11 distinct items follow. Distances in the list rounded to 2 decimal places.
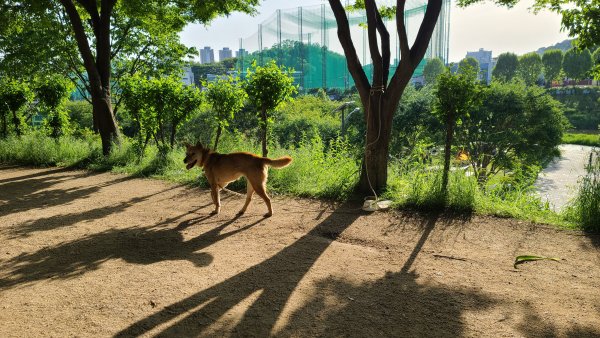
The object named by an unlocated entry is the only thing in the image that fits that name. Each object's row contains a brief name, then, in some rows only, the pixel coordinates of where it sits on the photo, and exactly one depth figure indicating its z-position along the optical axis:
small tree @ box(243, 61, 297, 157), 7.73
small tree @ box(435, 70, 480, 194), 6.12
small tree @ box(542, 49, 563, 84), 60.81
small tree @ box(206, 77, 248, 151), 8.76
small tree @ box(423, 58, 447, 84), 43.91
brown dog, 5.77
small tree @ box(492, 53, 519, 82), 65.00
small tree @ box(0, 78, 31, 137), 14.16
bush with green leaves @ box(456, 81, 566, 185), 26.27
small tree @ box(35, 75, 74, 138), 13.51
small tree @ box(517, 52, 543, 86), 60.32
